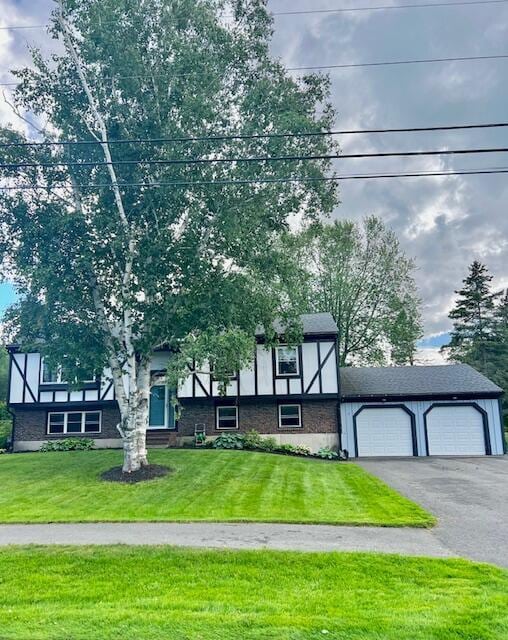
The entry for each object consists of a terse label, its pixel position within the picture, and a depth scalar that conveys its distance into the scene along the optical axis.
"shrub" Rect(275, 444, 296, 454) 20.34
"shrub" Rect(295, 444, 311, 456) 20.38
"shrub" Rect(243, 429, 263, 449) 20.41
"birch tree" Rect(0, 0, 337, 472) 13.84
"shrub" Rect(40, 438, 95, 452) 21.34
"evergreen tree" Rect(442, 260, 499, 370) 40.00
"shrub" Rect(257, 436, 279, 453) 20.31
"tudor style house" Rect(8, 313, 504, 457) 21.47
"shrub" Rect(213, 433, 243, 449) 20.36
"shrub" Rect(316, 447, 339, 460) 20.31
